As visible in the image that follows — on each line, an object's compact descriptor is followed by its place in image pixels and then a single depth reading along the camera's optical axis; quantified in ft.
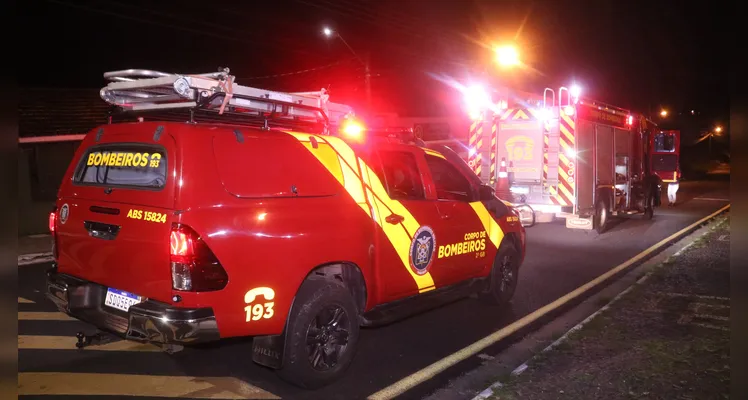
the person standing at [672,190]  64.21
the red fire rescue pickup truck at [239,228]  10.76
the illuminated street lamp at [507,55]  74.90
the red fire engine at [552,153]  36.70
